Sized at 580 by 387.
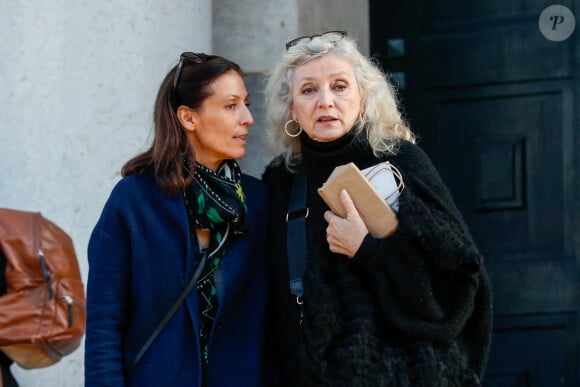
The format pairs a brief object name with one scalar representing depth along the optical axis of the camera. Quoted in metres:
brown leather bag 7.72
